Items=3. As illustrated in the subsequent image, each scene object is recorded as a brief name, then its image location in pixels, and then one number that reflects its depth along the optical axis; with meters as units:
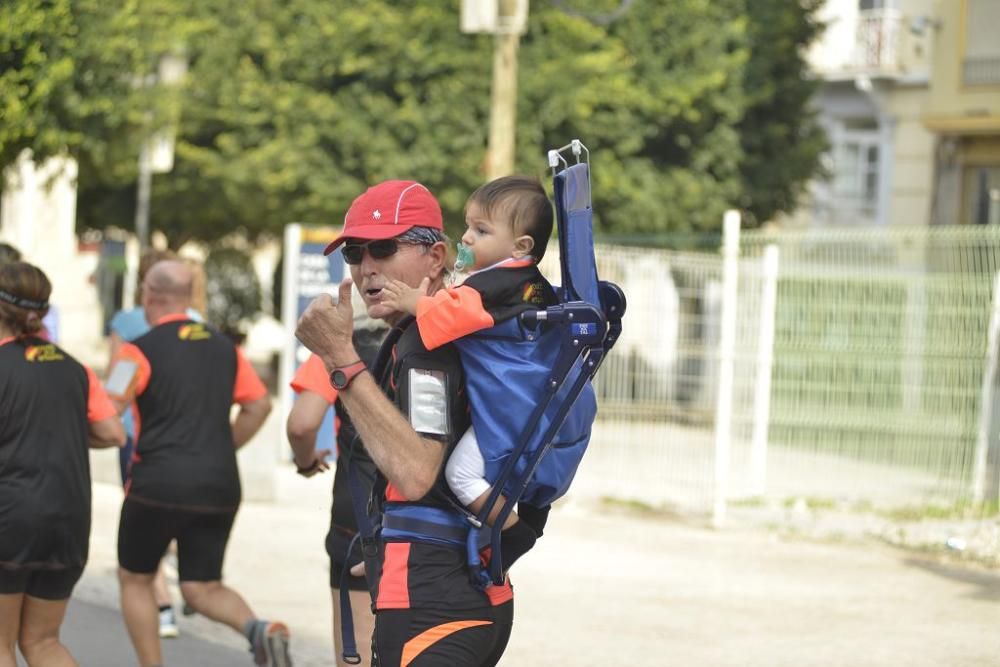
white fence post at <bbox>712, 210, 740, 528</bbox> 11.86
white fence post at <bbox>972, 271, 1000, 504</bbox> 11.36
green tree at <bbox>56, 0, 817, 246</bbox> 20.62
